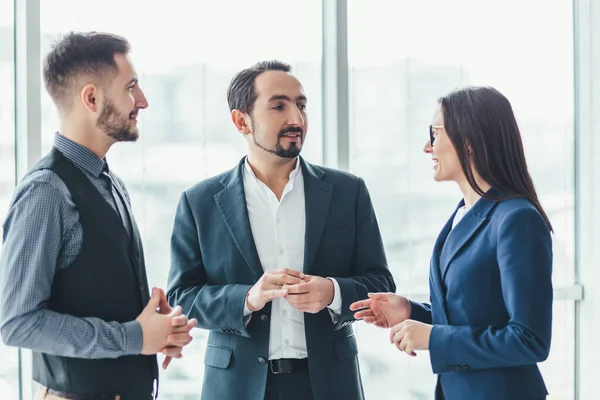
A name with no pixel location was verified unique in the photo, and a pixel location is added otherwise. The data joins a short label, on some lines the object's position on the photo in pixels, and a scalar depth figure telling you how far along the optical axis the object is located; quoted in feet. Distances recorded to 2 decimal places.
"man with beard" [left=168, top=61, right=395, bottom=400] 10.72
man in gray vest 9.16
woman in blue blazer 9.59
